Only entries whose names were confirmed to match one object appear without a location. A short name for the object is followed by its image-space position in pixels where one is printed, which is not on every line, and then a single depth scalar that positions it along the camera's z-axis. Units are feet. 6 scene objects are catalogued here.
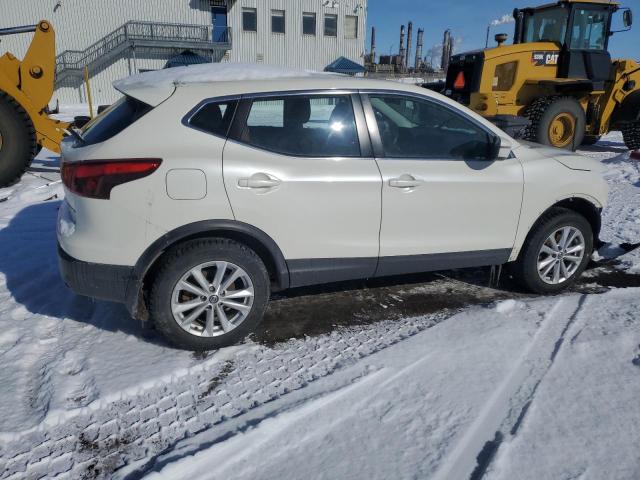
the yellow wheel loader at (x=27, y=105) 23.45
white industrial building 95.55
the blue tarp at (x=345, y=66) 106.22
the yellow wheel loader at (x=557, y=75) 33.50
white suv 9.62
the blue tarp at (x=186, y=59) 100.07
